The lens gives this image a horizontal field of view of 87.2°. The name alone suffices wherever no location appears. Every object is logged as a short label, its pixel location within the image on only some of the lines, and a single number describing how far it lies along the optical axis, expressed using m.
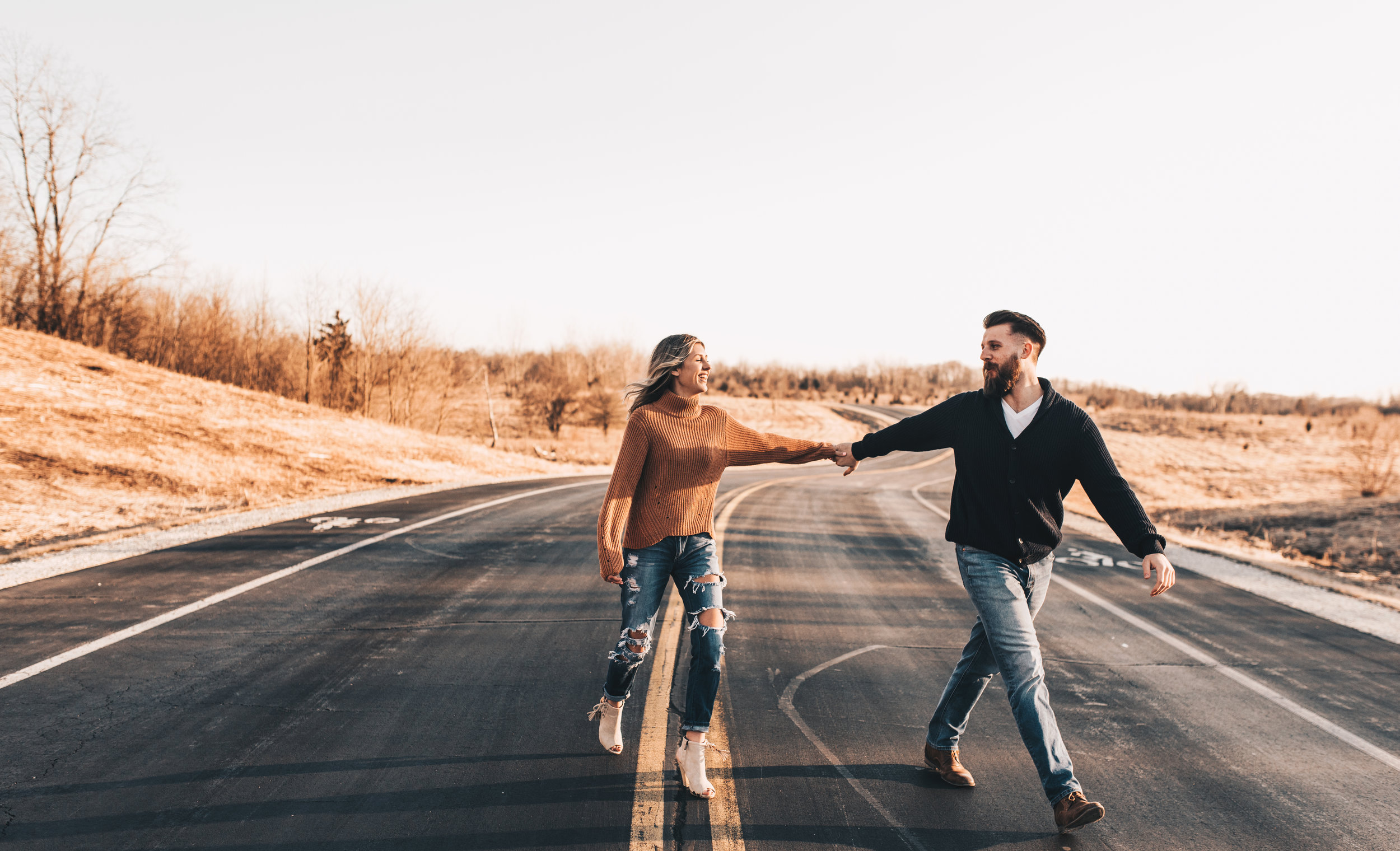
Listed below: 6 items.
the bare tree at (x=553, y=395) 54.91
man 3.29
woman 3.54
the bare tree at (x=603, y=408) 55.66
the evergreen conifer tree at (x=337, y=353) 46.00
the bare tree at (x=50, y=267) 32.91
